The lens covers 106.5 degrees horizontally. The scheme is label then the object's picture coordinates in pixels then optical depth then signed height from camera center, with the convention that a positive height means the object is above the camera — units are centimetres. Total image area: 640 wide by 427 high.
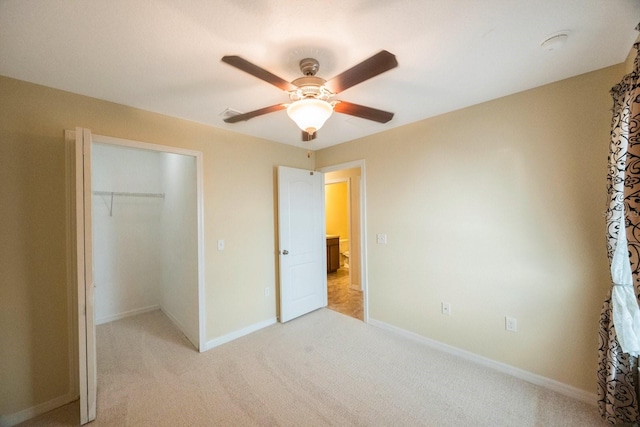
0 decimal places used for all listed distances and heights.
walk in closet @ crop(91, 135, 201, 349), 295 -23
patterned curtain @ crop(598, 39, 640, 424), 143 -84
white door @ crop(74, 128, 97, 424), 164 -41
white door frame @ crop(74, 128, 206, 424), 164 -71
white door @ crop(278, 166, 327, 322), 319 -39
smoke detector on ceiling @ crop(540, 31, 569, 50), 135 +98
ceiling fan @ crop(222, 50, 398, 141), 115 +72
